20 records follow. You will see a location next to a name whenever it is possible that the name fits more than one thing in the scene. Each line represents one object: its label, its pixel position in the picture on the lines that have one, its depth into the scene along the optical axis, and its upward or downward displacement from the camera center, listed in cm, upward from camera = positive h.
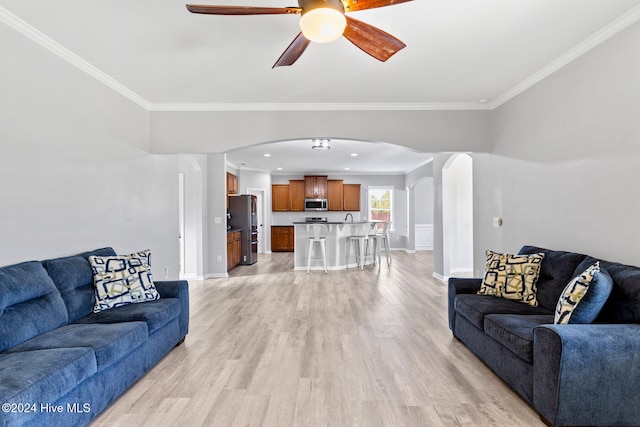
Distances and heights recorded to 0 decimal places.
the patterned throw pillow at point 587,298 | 208 -53
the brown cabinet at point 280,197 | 1108 +52
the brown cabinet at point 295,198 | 1106 +49
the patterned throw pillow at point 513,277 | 294 -58
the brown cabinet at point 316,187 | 1103 +84
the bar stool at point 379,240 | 777 -62
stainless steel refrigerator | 808 -14
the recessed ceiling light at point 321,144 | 626 +126
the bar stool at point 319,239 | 705 -52
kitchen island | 749 -71
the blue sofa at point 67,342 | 164 -76
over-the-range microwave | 1092 +29
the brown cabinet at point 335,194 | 1105 +59
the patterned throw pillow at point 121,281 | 284 -56
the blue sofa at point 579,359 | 185 -85
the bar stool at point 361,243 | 760 -67
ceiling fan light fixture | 180 +102
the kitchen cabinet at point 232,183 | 865 +80
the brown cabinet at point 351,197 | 1108 +51
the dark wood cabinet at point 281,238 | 1095 -77
